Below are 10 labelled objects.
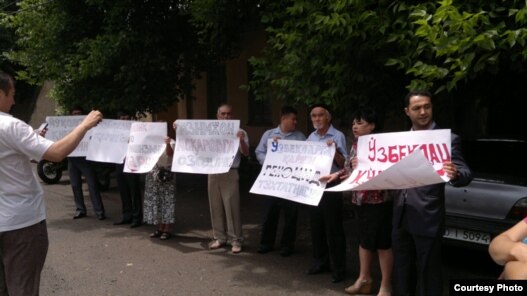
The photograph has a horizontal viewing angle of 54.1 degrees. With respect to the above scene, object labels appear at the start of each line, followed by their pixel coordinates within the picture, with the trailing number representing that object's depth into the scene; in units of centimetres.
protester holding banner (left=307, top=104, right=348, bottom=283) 512
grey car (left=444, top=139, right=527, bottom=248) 486
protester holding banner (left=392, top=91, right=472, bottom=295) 378
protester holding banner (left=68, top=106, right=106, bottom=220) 848
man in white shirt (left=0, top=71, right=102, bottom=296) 314
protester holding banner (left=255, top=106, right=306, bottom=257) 584
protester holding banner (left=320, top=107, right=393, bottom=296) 456
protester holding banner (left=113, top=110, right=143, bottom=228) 786
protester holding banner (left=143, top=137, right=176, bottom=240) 697
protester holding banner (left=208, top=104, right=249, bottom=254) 643
